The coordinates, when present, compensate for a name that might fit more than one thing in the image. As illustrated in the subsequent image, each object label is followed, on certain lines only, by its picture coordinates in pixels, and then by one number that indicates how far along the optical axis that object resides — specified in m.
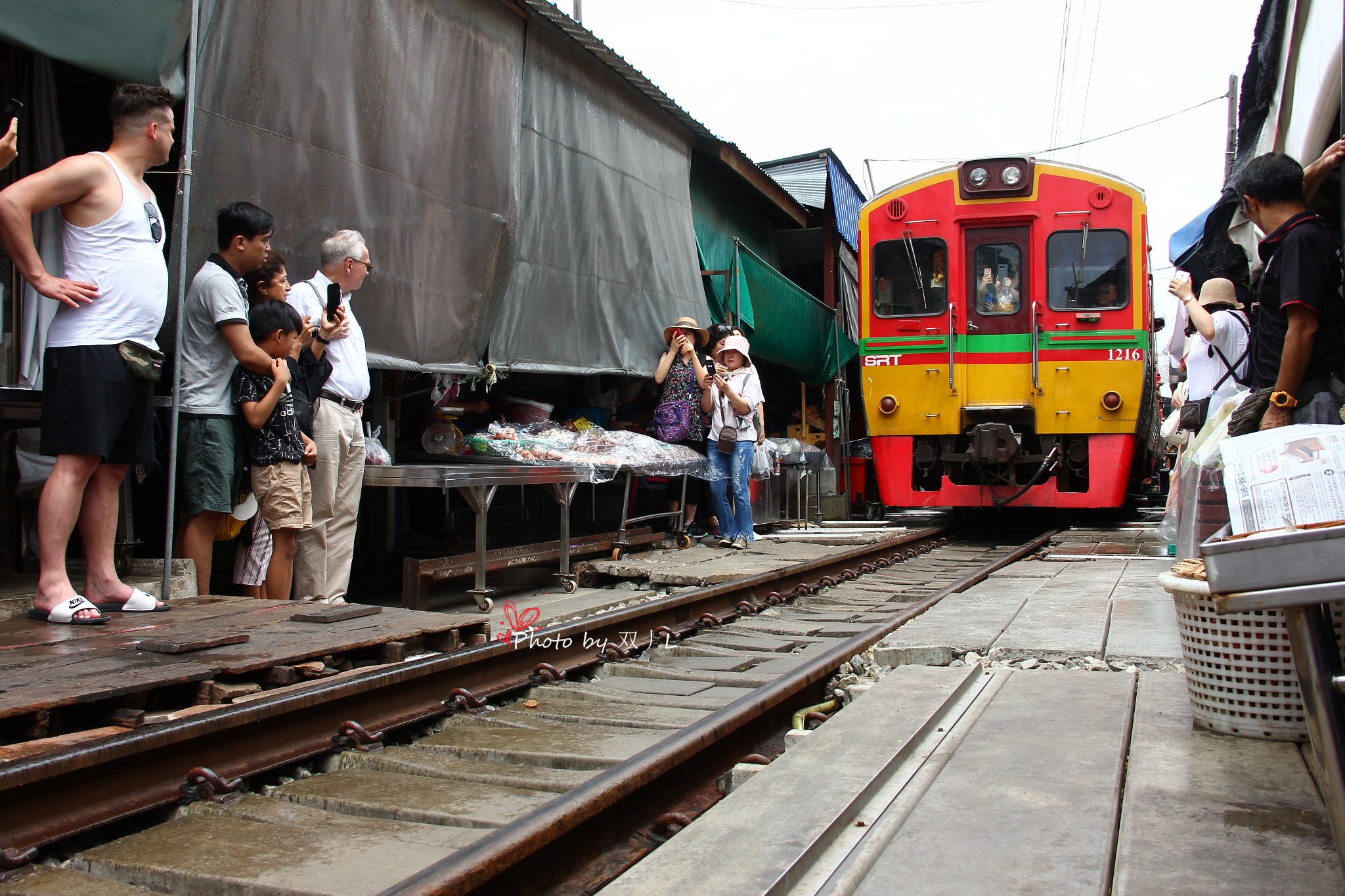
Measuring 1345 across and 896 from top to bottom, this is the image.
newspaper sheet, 1.76
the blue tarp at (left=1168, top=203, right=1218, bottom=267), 7.52
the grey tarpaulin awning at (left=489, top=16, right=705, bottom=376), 7.14
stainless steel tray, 1.63
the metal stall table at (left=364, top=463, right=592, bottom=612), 5.07
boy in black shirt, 4.24
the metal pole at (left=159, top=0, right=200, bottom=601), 3.81
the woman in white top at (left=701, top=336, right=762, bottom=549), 8.21
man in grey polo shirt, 4.13
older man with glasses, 4.75
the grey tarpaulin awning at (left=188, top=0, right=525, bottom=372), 4.63
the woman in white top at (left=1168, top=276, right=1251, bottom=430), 5.31
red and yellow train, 9.55
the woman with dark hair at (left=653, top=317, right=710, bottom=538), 8.48
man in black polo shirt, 3.12
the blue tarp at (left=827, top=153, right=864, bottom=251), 13.84
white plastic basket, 2.50
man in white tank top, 3.42
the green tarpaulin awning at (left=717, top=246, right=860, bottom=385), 11.17
